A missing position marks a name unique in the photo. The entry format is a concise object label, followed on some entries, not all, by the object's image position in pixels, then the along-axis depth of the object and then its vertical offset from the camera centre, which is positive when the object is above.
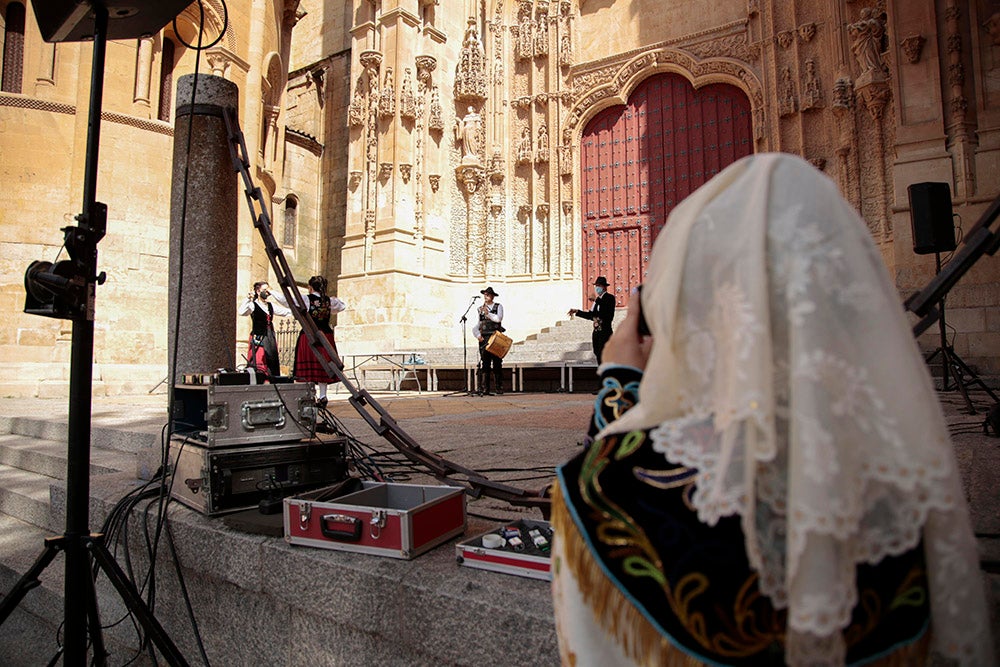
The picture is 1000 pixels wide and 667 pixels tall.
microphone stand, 11.30 +0.07
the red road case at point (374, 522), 2.04 -0.51
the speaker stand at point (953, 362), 4.95 +0.07
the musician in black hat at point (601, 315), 9.96 +0.90
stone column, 3.68 +0.88
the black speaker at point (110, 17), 2.14 +1.29
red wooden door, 14.05 +4.96
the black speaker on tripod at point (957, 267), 1.72 +0.30
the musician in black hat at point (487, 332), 10.54 +0.68
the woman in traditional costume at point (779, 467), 0.93 -0.15
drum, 10.31 +0.47
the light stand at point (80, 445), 1.96 -0.23
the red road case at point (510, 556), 1.80 -0.55
